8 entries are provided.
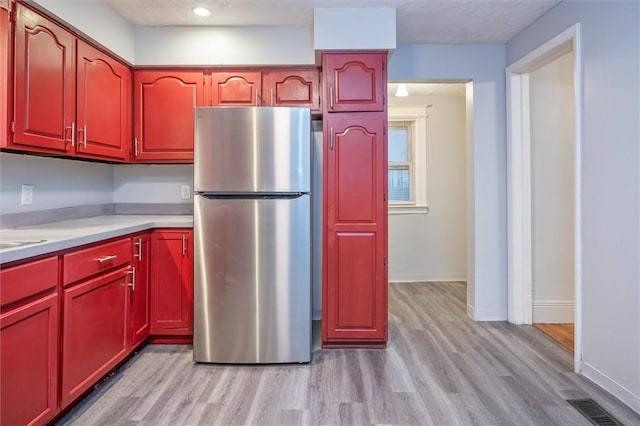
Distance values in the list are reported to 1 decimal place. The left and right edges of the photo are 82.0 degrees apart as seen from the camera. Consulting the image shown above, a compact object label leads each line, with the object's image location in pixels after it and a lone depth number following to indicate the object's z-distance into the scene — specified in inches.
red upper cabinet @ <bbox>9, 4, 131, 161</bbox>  70.3
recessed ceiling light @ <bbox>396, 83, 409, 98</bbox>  144.6
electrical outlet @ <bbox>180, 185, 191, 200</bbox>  118.8
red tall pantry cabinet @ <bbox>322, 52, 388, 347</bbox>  99.7
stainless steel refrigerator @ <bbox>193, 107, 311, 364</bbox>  88.4
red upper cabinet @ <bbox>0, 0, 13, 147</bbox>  66.5
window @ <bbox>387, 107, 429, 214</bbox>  178.4
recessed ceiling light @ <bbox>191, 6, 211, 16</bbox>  97.7
